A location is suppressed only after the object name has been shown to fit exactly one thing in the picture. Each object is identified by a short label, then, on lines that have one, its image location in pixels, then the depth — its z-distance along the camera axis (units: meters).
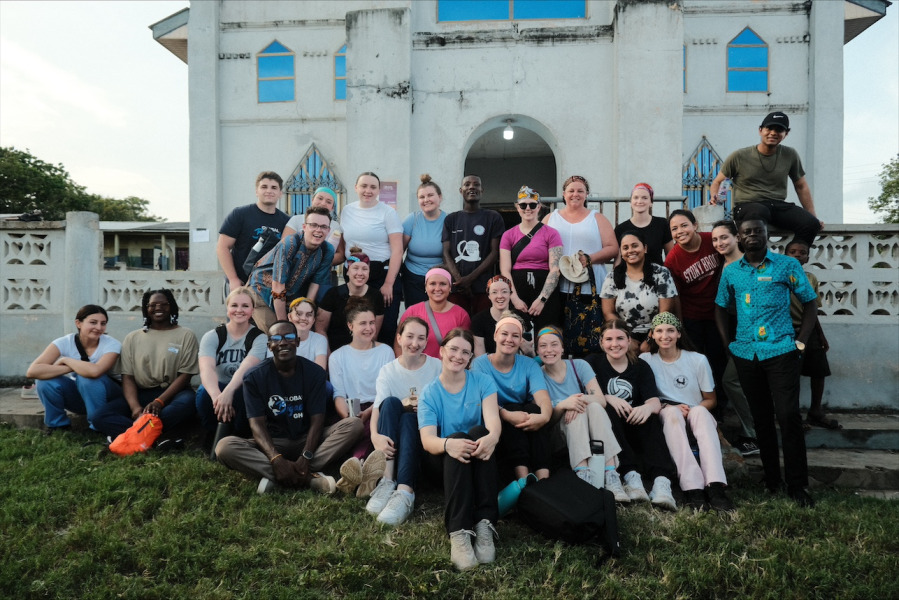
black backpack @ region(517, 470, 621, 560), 3.43
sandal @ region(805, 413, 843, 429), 5.30
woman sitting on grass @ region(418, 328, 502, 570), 3.39
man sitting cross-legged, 4.18
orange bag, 4.80
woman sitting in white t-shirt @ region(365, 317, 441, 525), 3.85
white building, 10.52
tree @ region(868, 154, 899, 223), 31.48
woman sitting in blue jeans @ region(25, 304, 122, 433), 5.14
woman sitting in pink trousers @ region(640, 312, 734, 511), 4.00
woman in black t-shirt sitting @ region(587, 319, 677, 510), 4.05
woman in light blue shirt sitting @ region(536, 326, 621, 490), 4.09
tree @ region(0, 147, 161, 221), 31.83
